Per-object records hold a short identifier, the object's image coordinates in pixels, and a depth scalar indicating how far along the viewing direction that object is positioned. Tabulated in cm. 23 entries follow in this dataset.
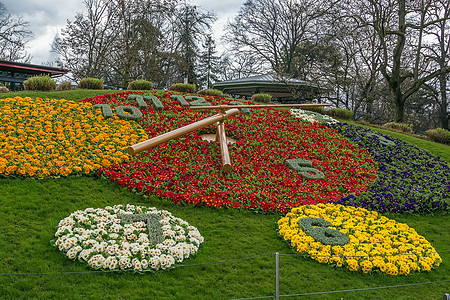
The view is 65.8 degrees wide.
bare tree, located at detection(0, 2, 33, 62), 3537
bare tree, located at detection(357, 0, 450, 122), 1780
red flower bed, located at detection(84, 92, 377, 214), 719
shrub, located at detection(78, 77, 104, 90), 1716
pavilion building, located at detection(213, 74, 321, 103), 2312
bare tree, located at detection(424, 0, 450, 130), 1978
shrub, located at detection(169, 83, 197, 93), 1886
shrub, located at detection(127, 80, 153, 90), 1820
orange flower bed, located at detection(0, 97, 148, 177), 734
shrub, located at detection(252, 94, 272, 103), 1981
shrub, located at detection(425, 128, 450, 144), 1642
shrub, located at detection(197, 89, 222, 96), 1917
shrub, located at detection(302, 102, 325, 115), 1844
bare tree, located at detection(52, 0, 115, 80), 2575
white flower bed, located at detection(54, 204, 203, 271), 439
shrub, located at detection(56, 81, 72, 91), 1677
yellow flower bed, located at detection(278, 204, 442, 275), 504
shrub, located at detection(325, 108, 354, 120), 1833
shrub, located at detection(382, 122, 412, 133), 1778
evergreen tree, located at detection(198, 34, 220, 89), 3897
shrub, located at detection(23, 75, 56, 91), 1503
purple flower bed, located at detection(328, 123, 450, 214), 770
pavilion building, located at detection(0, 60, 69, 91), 2162
